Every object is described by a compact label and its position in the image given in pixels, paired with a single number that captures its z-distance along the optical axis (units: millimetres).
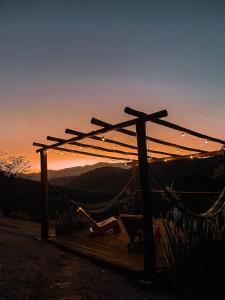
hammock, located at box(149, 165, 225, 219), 4557
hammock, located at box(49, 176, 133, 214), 8842
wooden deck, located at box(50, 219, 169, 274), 5020
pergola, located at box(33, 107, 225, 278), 4617
